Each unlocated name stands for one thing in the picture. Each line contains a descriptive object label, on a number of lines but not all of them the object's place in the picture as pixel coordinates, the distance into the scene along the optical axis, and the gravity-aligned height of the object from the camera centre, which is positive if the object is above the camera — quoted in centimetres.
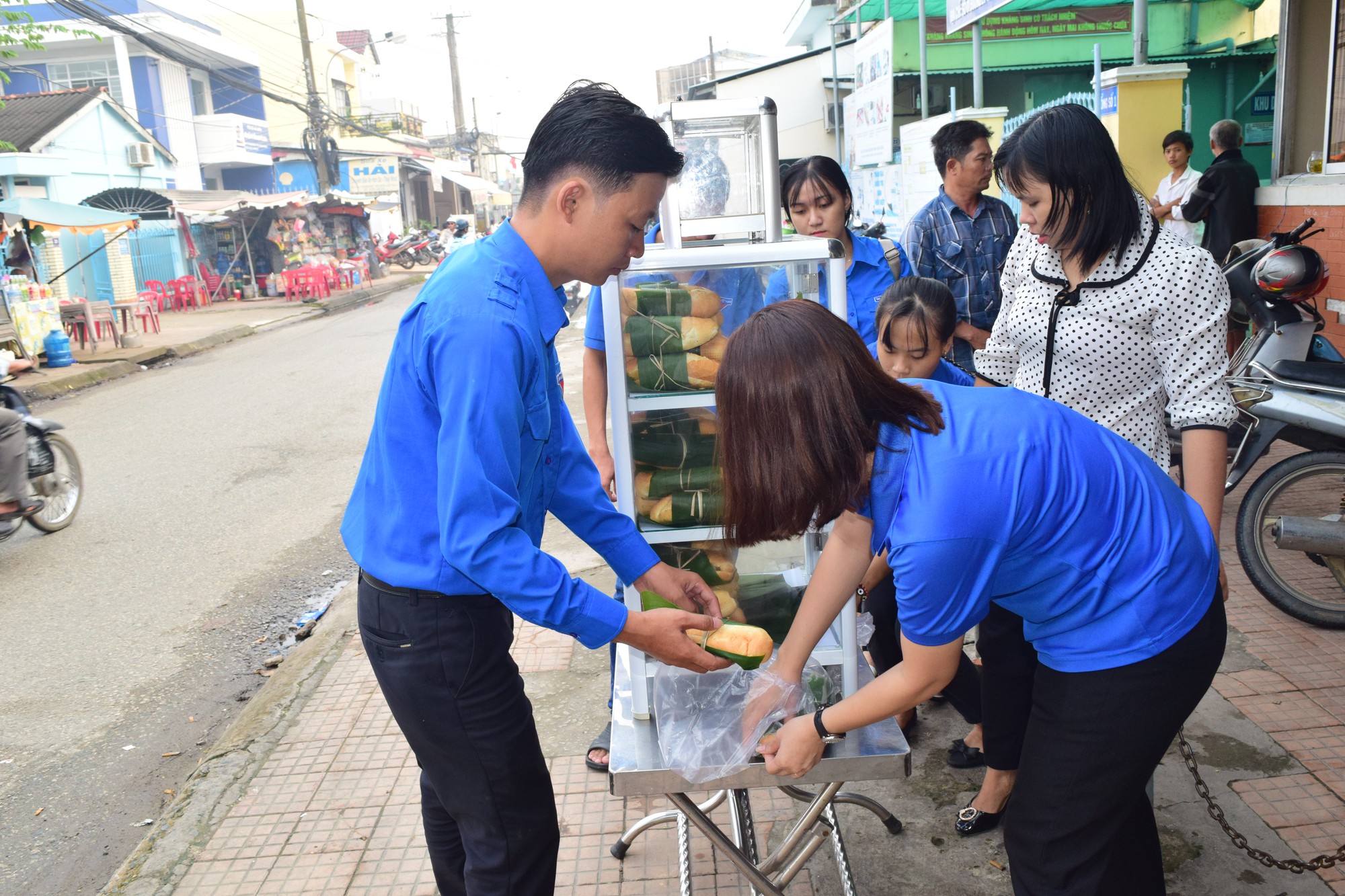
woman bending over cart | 144 -49
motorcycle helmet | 395 -27
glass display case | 204 -36
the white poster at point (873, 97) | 1000 +151
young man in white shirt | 706 +21
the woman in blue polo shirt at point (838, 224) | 319 +5
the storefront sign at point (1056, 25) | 1322 +267
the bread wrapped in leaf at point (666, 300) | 221 -12
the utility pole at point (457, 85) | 4459 +782
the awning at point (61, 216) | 1223 +89
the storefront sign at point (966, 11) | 717 +166
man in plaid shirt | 382 -3
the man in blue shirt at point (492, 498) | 156 -40
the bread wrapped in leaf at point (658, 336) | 217 -20
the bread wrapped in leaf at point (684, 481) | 224 -53
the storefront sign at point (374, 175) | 3472 +316
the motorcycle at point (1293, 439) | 354 -89
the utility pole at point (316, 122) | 2533 +395
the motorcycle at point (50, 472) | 611 -117
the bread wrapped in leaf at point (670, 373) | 216 -28
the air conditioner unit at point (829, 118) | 1811 +218
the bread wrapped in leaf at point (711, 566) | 232 -75
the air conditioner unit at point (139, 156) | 2069 +259
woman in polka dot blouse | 209 -21
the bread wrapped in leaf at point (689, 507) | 222 -59
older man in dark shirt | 674 +8
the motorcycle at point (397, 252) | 3012 +35
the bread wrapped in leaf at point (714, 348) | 225 -24
